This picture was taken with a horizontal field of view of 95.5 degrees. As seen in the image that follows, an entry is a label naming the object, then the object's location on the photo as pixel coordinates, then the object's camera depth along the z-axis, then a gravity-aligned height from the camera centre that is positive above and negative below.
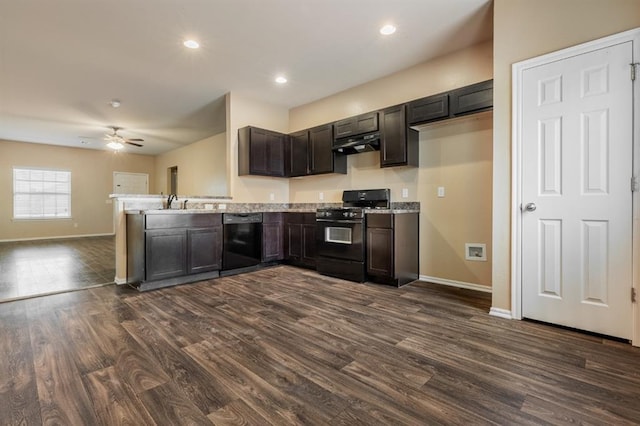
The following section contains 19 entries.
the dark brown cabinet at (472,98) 2.96 +1.19
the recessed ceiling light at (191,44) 3.20 +1.88
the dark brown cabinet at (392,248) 3.43 -0.44
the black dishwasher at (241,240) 4.09 -0.42
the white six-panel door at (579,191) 2.03 +0.16
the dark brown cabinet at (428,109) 3.24 +1.19
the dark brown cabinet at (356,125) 3.86 +1.21
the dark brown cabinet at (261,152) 4.55 +0.98
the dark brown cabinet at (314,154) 4.41 +0.92
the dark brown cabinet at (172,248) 3.38 -0.45
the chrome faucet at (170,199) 4.00 +0.18
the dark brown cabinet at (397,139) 3.59 +0.91
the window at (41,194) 7.85 +0.51
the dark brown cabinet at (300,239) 4.40 -0.43
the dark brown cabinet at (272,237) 4.55 -0.40
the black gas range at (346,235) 3.67 -0.31
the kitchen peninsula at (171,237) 3.40 -0.32
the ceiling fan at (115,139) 6.61 +1.68
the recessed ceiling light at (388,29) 2.94 +1.88
